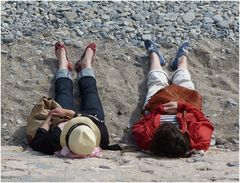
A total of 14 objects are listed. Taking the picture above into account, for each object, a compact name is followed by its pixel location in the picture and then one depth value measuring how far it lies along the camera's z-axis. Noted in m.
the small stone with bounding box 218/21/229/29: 9.14
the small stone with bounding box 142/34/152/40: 8.74
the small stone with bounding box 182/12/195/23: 9.18
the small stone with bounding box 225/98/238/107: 7.93
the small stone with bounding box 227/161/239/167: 6.30
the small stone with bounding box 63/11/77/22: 8.97
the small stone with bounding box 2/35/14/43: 8.52
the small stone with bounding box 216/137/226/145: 7.42
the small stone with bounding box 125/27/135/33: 8.84
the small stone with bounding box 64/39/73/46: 8.54
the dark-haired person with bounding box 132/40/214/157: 6.72
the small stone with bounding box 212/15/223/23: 9.20
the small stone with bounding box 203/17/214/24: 9.18
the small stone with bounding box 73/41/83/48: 8.54
